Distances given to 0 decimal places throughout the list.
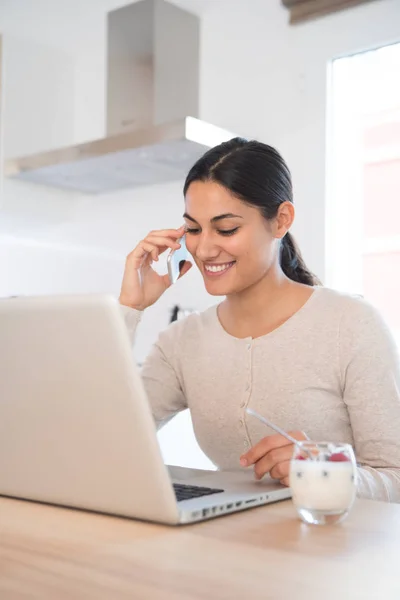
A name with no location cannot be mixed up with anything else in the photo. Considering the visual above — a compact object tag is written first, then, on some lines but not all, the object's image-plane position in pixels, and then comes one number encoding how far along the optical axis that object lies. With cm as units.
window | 284
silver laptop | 86
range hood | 297
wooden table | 67
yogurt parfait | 90
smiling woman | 149
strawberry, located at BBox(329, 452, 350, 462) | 93
